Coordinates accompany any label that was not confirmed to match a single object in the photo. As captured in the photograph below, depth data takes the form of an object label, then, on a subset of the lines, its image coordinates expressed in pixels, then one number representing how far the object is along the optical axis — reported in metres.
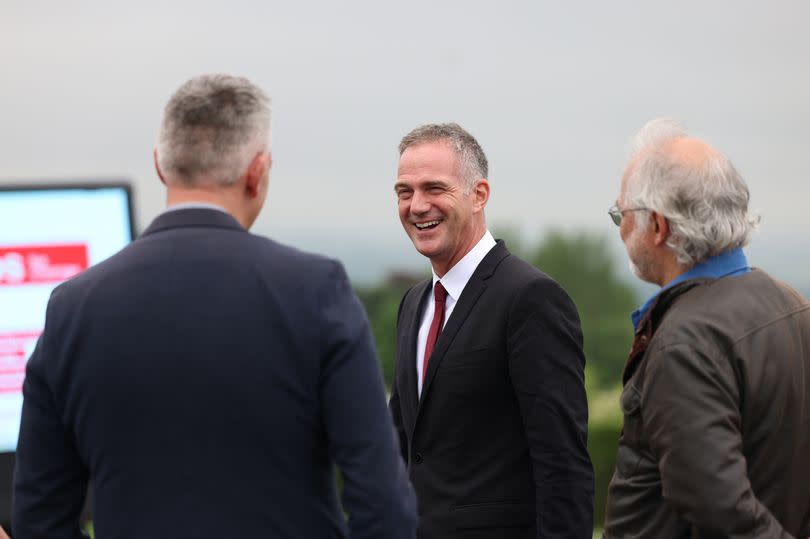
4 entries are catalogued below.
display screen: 6.21
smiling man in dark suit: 5.37
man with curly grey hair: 4.12
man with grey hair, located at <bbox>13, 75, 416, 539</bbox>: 3.62
